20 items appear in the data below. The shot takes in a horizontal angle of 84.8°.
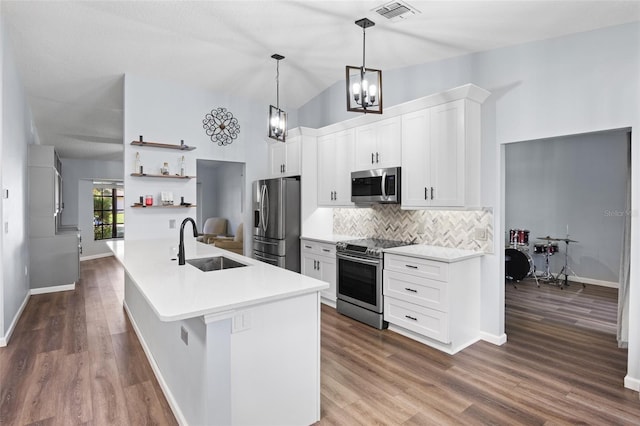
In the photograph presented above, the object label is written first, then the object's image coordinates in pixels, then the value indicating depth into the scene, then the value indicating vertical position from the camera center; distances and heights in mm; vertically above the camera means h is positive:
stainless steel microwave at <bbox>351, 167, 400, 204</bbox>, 3902 +250
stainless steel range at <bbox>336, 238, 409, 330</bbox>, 3789 -824
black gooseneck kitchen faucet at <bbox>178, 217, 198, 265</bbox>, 2608 -341
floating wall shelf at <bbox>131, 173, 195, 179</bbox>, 4441 +413
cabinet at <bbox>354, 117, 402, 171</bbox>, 3926 +741
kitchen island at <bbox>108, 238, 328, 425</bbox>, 1753 -751
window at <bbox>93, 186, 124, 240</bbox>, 9344 -151
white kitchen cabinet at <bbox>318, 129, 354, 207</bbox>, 4574 +533
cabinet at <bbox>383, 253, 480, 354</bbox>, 3215 -902
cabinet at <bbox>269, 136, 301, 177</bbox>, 5090 +763
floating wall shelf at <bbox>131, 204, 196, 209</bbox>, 4436 +5
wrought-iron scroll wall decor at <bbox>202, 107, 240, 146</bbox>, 5164 +1225
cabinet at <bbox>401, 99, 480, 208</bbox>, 3332 +520
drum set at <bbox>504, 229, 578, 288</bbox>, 5586 -813
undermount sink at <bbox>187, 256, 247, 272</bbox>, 3020 -491
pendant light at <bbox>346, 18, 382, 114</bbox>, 2529 +850
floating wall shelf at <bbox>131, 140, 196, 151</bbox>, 4382 +810
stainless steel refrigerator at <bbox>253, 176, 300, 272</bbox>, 4879 -193
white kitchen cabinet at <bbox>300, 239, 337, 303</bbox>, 4501 -734
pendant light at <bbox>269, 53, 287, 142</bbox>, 3348 +798
